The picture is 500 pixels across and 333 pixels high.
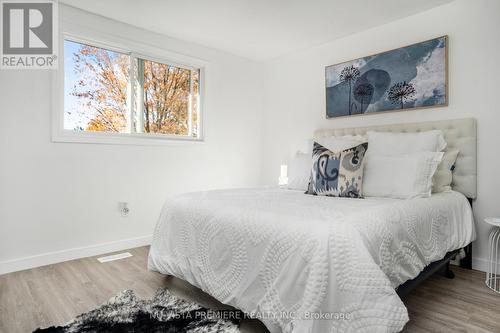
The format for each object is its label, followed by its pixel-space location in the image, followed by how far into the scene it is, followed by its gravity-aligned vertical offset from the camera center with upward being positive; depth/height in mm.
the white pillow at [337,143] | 2824 +203
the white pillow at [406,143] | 2676 +198
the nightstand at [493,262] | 2314 -798
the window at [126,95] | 3096 +790
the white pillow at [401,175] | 2311 -83
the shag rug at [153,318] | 1675 -889
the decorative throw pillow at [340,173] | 2371 -65
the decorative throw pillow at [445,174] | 2598 -79
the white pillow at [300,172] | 2951 -73
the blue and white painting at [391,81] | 2914 +887
